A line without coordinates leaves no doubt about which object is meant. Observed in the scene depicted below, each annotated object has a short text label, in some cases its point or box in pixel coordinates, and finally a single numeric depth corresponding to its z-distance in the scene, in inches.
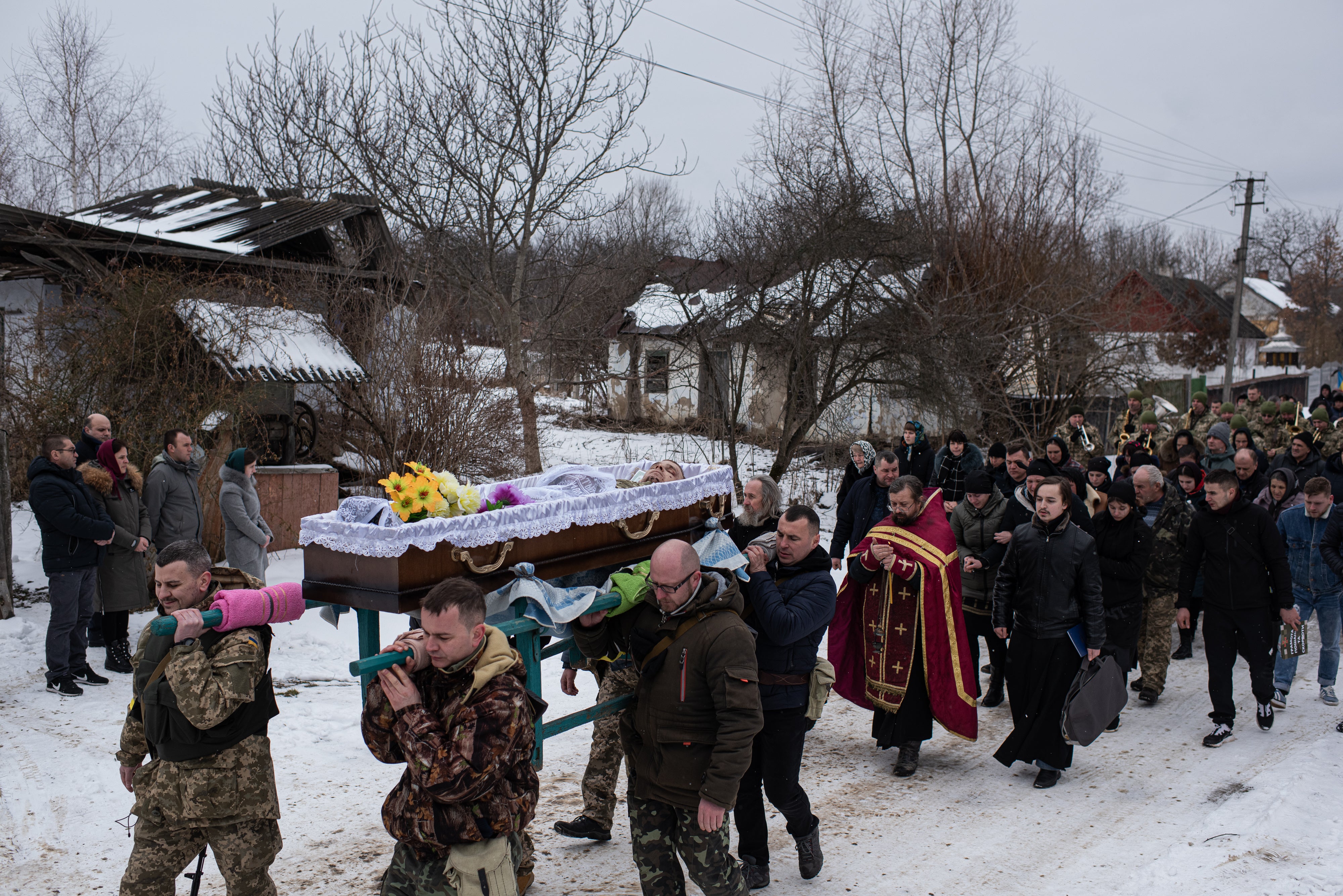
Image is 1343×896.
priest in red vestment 229.5
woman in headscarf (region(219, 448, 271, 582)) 296.5
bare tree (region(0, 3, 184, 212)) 1075.3
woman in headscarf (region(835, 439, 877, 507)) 382.3
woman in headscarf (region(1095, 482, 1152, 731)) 256.5
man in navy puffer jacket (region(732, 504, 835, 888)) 163.8
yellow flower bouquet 157.9
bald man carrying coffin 137.0
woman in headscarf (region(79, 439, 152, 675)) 270.2
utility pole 1048.8
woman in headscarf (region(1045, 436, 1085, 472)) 339.3
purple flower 181.5
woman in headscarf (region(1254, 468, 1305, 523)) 323.0
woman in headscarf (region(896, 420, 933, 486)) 413.7
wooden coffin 148.0
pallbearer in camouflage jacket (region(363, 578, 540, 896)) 112.8
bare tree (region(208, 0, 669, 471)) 586.9
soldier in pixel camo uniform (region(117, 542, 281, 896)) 128.2
